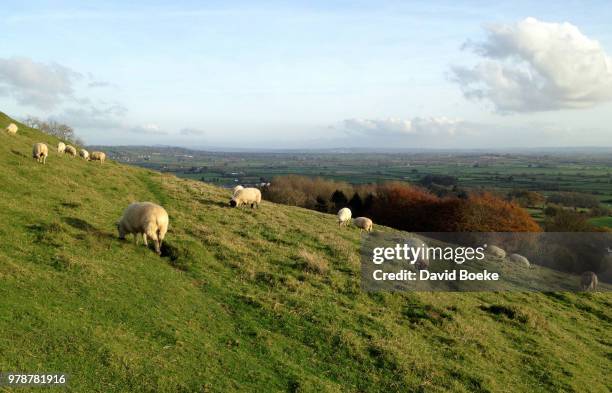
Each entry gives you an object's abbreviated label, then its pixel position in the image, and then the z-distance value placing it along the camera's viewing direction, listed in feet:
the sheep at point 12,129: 119.40
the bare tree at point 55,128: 281.00
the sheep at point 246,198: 102.05
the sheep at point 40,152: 90.33
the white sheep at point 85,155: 127.50
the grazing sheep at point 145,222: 56.03
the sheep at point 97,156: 130.31
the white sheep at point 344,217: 115.75
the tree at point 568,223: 194.59
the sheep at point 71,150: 121.91
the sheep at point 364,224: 113.09
